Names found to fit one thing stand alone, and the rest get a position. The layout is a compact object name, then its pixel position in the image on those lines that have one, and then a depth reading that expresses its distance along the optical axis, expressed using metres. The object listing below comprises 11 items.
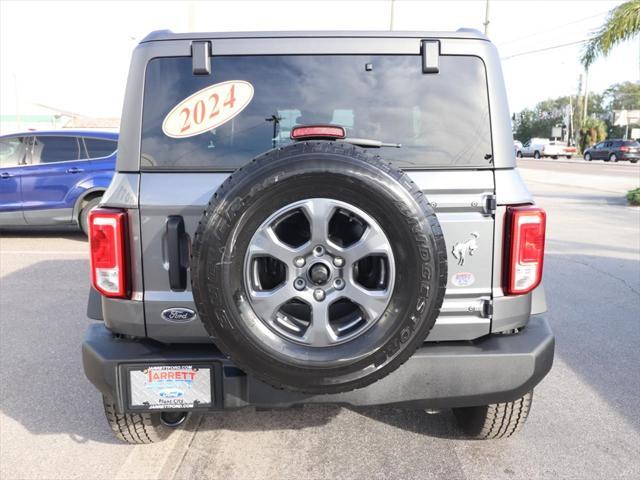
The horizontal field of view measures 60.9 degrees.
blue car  8.49
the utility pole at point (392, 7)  24.16
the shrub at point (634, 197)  13.58
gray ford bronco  2.38
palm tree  11.69
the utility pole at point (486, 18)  24.67
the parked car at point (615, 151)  39.66
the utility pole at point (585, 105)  57.93
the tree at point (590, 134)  56.56
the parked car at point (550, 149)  51.31
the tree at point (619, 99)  76.19
